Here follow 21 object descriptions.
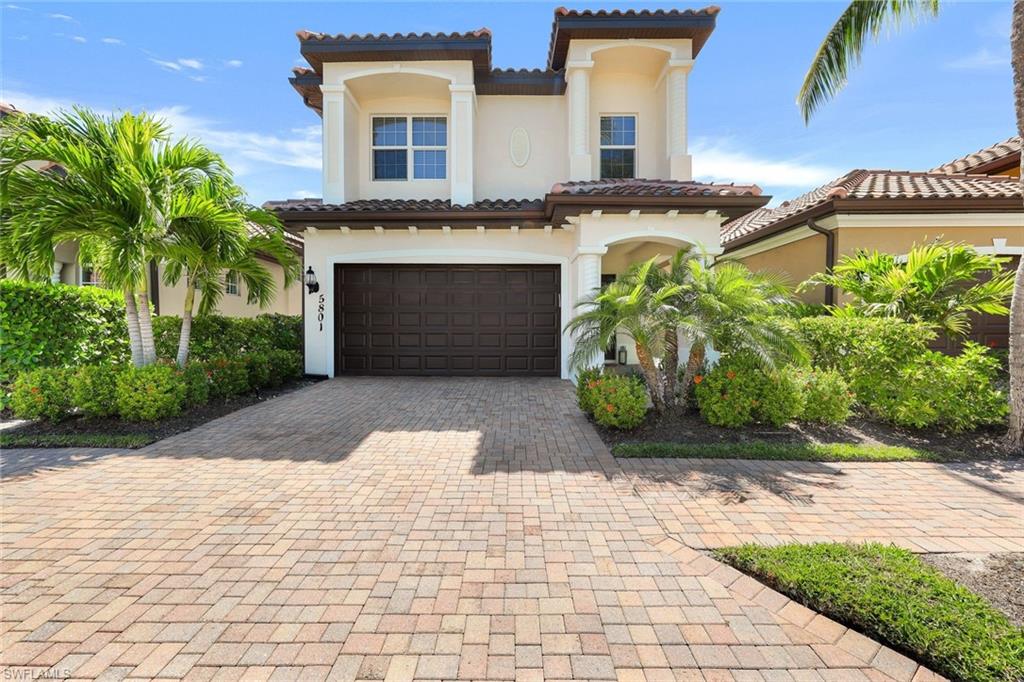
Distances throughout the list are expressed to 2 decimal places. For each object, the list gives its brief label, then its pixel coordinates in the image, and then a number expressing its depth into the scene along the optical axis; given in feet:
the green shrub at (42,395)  20.94
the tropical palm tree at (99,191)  18.83
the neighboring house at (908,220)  30.25
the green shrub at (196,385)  23.47
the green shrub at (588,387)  21.24
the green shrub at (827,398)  20.12
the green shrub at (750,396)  19.76
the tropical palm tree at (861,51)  18.02
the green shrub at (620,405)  19.90
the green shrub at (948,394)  19.25
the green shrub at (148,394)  20.86
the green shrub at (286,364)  32.14
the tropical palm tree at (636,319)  20.07
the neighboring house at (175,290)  38.97
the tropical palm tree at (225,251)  21.90
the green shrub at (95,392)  20.94
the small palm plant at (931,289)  21.75
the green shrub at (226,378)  25.82
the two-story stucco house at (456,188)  35.42
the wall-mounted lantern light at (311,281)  35.86
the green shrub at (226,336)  30.94
